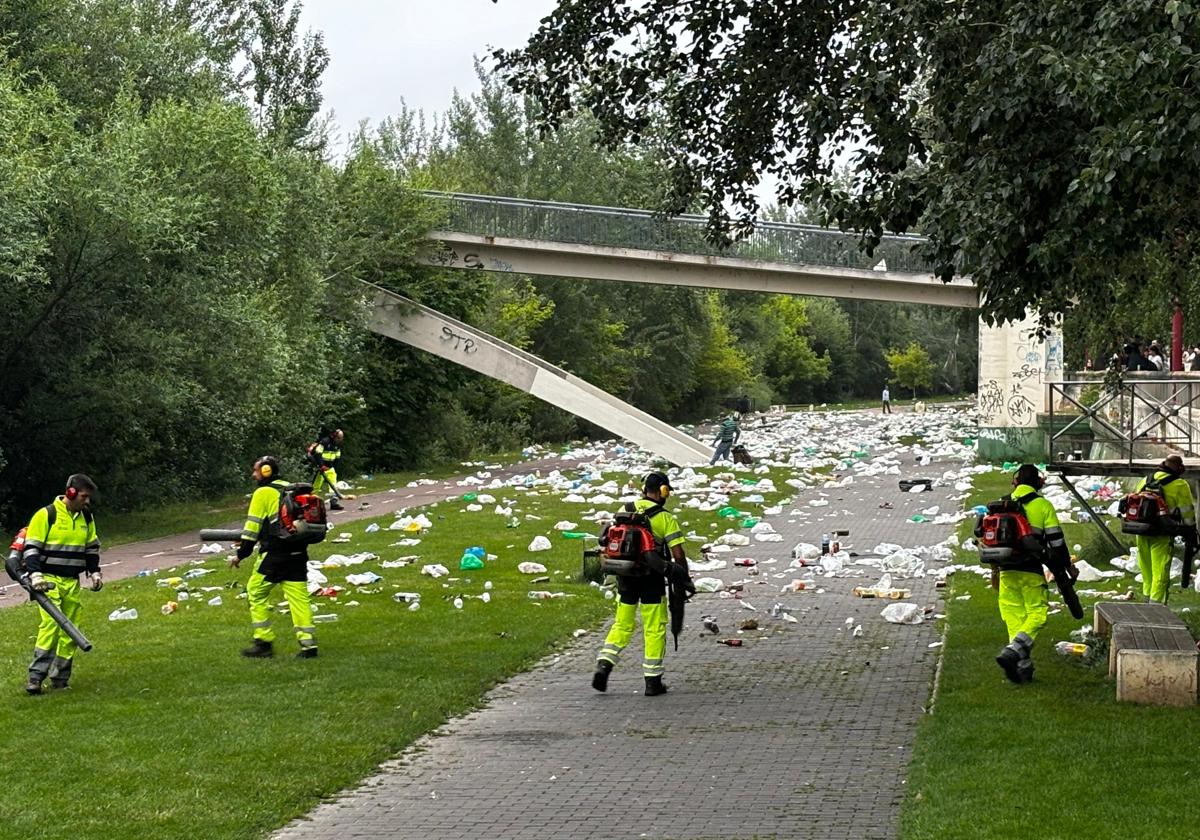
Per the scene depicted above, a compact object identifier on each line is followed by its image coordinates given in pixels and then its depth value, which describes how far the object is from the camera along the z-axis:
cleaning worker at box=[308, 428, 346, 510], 30.20
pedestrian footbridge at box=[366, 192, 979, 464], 42.72
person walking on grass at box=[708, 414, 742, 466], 40.66
